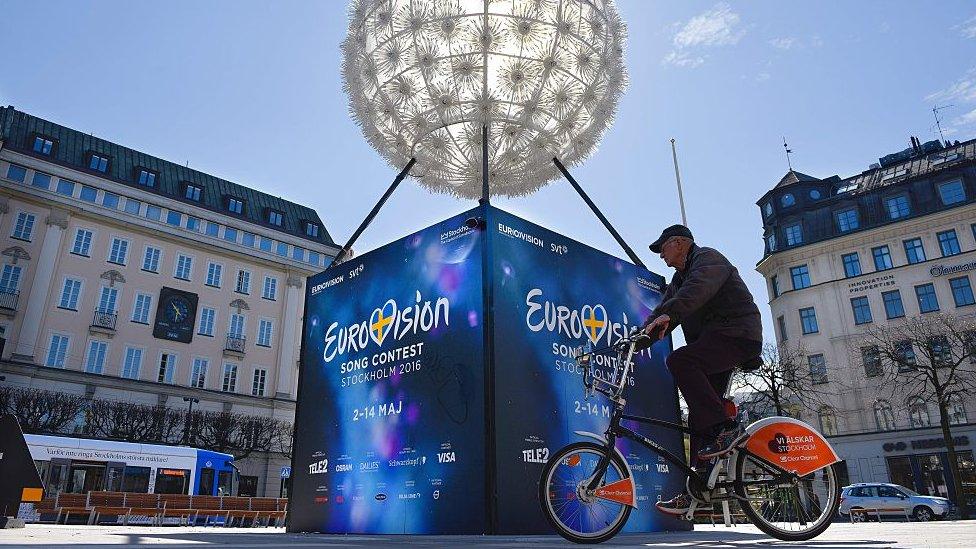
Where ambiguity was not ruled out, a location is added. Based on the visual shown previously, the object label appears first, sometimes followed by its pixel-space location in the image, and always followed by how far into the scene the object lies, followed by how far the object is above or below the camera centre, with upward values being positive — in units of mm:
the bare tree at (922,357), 29906 +6947
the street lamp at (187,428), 37531 +4066
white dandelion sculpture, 7605 +5088
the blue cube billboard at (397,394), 6391 +1139
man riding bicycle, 4285 +1025
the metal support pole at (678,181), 11516 +5720
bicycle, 4176 +67
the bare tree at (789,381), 31266 +5906
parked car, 21875 -427
